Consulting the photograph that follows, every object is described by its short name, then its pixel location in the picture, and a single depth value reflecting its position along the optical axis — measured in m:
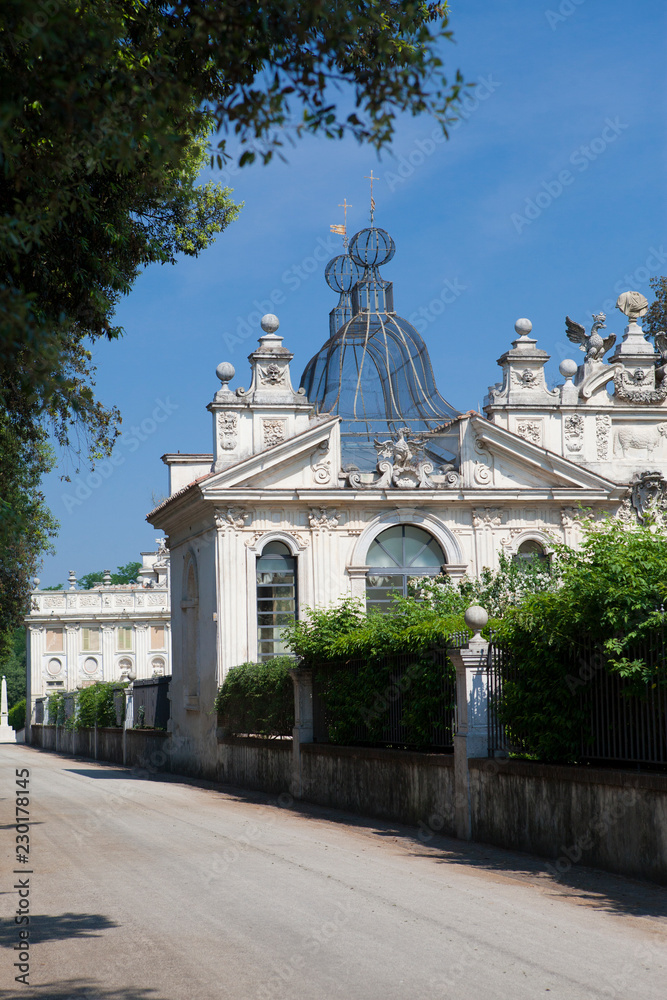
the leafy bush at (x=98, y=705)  39.67
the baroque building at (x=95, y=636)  72.19
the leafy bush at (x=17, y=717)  89.38
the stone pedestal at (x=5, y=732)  76.44
